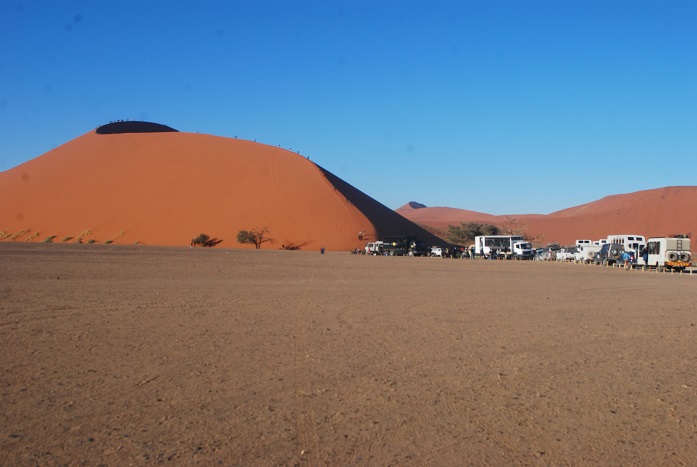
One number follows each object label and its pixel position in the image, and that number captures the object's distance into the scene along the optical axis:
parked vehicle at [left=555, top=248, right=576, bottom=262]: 58.14
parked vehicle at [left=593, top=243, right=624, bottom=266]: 48.78
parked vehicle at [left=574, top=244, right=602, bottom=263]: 53.88
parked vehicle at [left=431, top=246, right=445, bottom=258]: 67.94
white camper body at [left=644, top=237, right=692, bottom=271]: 38.94
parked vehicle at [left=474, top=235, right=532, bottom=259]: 65.75
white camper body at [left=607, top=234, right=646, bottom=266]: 43.53
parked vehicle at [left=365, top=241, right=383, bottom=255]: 70.46
